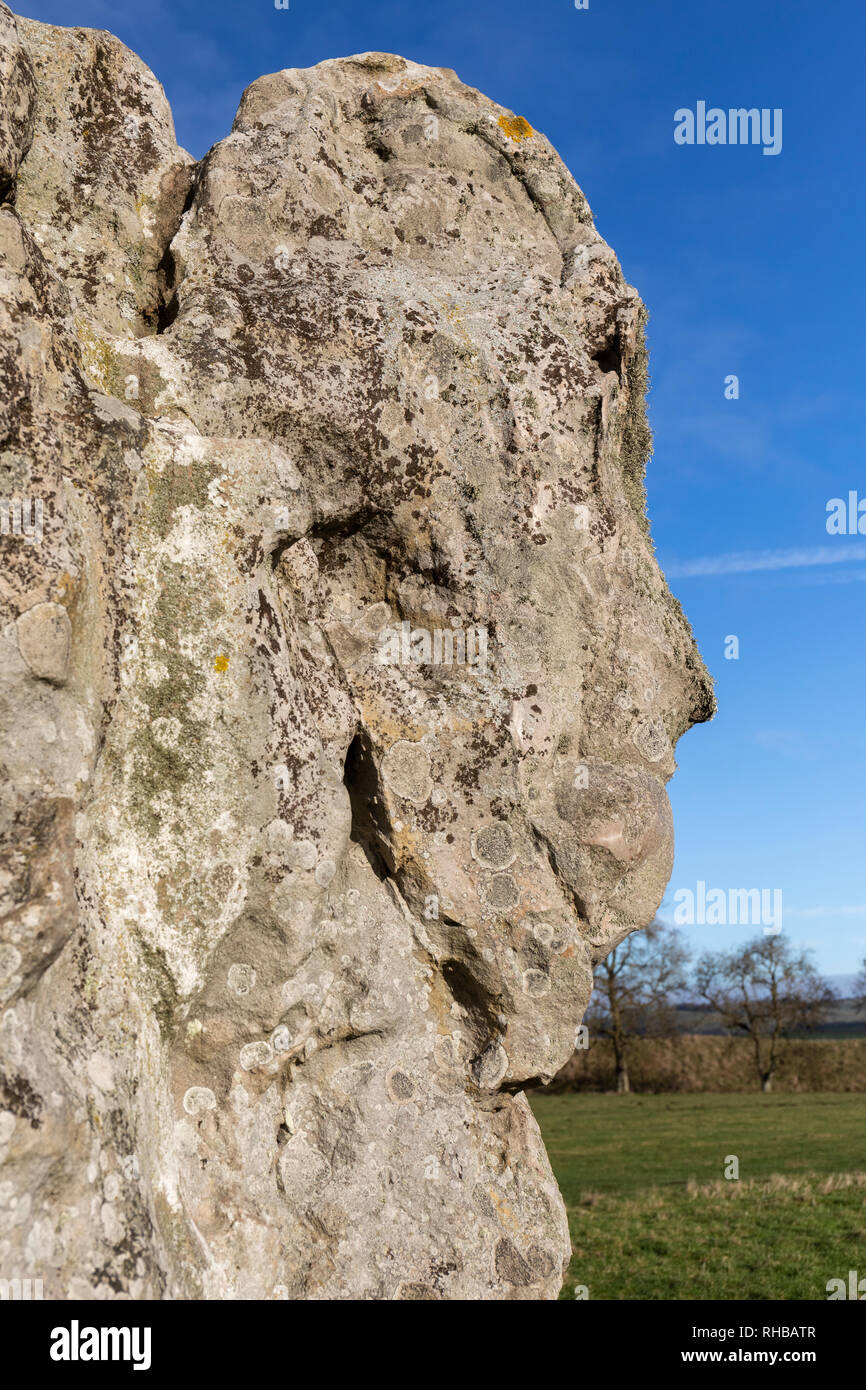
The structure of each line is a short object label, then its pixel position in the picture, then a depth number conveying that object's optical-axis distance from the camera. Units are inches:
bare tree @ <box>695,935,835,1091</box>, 1578.5
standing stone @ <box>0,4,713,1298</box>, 153.2
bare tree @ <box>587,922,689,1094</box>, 1510.8
